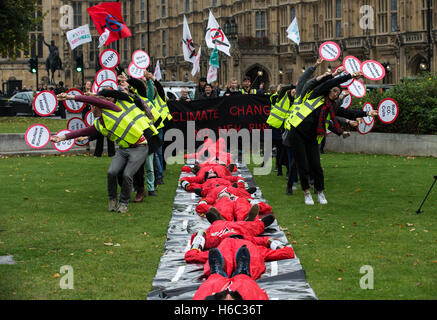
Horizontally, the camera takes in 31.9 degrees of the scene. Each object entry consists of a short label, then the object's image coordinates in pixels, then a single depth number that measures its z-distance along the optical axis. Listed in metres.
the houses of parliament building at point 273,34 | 44.97
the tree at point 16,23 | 30.92
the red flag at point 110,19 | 20.44
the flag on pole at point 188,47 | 27.22
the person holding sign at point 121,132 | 11.82
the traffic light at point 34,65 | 45.51
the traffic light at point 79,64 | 35.08
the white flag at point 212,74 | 26.10
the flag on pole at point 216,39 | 26.41
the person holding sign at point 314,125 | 12.30
